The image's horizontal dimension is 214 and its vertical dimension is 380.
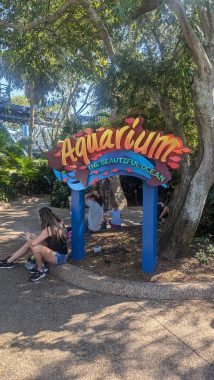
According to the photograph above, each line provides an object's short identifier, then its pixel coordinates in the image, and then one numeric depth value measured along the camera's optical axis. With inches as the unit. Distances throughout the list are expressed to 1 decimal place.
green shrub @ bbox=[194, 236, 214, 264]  237.0
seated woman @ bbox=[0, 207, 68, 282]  230.1
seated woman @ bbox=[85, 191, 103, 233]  317.7
